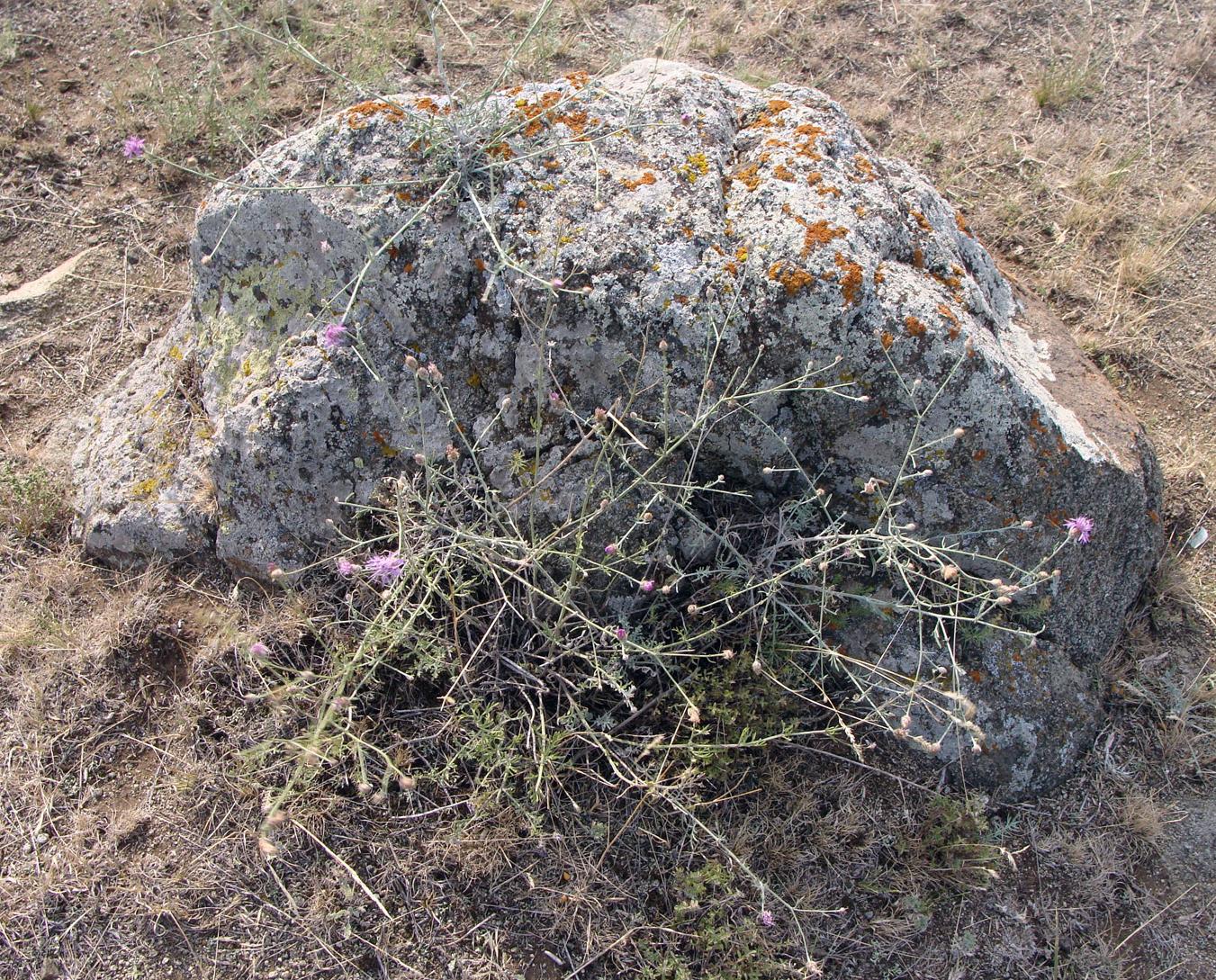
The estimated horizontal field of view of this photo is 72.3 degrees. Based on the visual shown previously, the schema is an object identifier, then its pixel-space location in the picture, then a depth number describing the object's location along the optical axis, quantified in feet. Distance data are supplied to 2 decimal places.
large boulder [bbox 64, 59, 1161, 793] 8.62
